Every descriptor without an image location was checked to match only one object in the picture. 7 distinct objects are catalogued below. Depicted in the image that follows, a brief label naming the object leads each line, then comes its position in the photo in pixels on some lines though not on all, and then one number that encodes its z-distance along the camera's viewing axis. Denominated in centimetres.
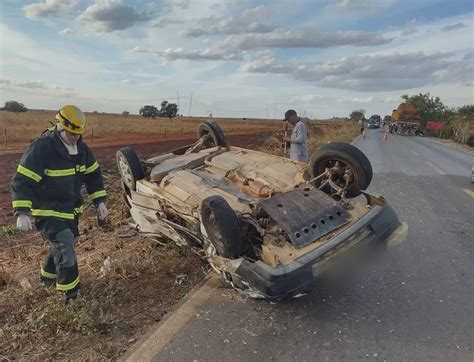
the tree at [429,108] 5056
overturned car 359
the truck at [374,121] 5951
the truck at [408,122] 4122
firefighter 389
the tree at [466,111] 3869
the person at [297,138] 743
